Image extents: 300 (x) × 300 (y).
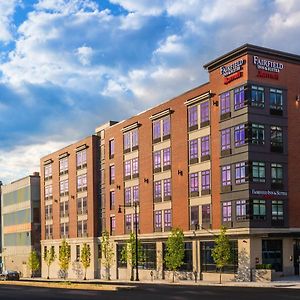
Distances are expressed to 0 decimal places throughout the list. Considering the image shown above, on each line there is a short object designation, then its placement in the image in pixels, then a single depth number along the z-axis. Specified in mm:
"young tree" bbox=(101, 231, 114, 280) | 74985
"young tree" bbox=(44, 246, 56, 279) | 89048
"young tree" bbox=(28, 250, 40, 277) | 91880
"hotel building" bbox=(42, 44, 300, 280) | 53916
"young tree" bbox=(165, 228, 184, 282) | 59183
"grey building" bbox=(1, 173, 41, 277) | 99185
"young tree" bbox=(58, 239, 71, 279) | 76883
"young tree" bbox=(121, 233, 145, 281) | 68376
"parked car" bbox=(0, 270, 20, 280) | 79109
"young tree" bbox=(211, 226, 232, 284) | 53220
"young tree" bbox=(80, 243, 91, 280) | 77271
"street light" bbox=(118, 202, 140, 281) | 64122
